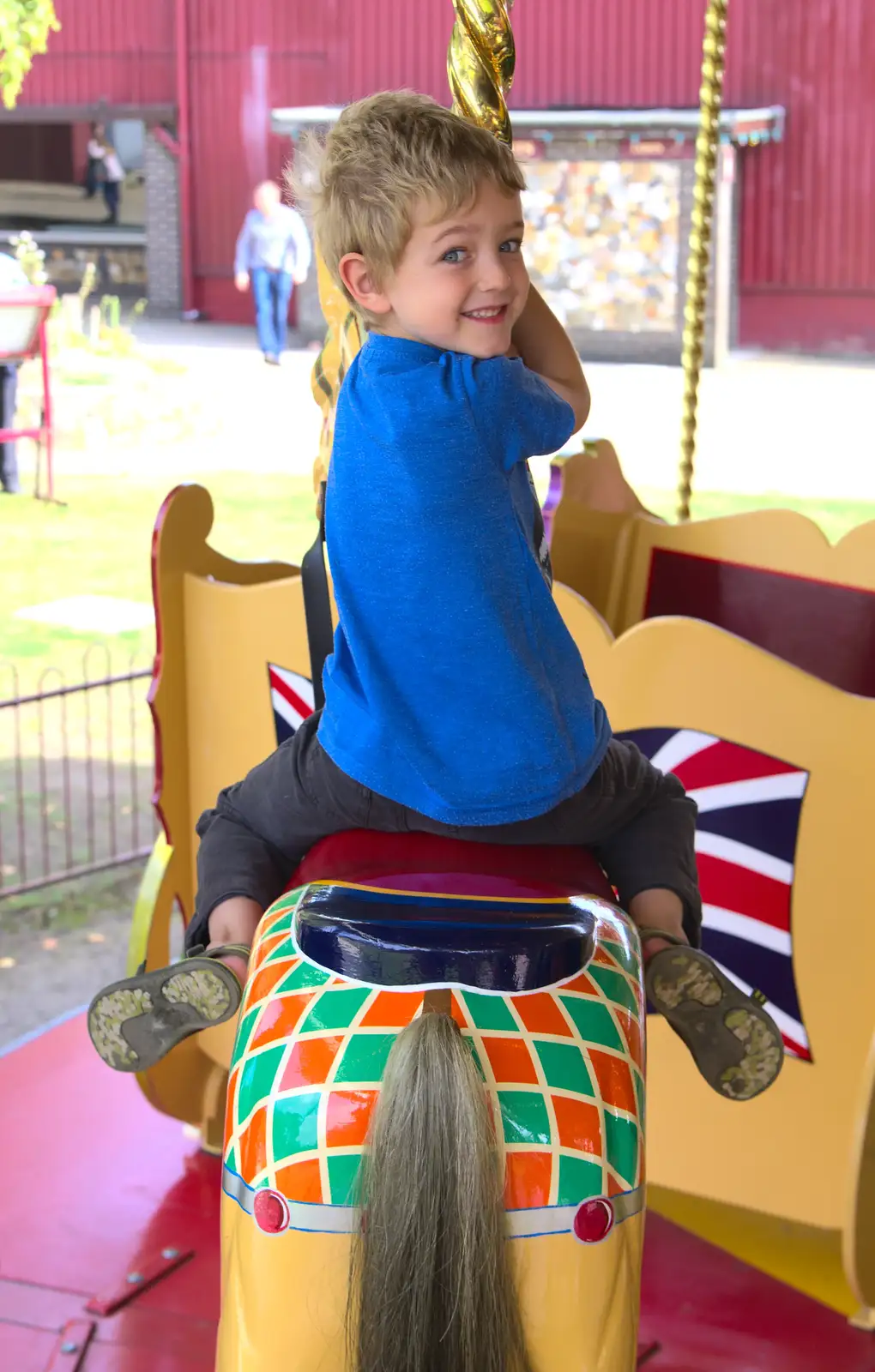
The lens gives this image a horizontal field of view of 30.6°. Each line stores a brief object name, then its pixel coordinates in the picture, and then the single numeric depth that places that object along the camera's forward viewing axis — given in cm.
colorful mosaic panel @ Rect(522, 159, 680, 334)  1272
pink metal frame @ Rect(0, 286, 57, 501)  869
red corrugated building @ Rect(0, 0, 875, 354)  1294
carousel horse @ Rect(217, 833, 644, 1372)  117
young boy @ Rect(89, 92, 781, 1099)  134
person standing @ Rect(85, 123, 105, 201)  1802
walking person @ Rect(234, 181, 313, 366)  1259
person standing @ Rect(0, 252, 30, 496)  891
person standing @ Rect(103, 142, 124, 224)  1809
